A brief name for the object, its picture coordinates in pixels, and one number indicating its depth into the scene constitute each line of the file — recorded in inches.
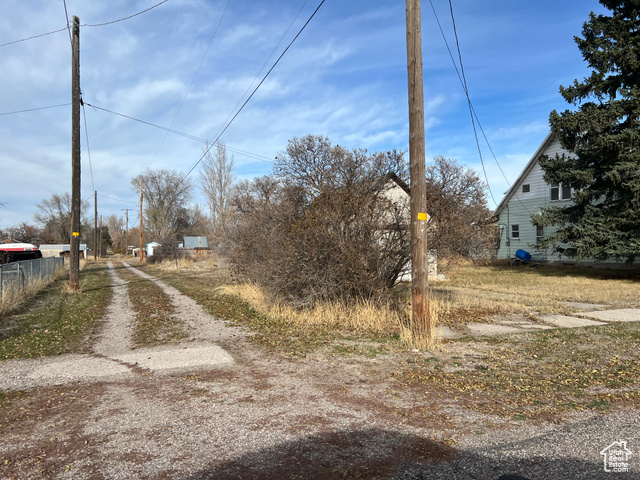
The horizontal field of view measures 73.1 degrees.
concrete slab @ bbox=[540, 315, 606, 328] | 357.1
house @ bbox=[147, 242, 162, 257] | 2561.5
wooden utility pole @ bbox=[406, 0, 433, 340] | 289.9
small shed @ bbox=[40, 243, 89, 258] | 2641.2
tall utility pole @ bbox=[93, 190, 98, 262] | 2000.2
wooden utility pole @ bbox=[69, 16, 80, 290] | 617.0
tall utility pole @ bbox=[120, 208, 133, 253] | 3418.3
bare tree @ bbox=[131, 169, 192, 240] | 2578.7
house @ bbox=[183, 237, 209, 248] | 2714.1
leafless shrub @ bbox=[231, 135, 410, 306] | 364.8
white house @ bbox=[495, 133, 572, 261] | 1029.8
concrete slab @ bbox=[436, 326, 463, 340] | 312.3
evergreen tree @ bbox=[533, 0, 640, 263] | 706.8
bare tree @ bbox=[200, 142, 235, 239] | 1795.0
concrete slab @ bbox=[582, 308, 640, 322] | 381.7
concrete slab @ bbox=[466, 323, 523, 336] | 328.8
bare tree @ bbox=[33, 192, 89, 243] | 3309.5
